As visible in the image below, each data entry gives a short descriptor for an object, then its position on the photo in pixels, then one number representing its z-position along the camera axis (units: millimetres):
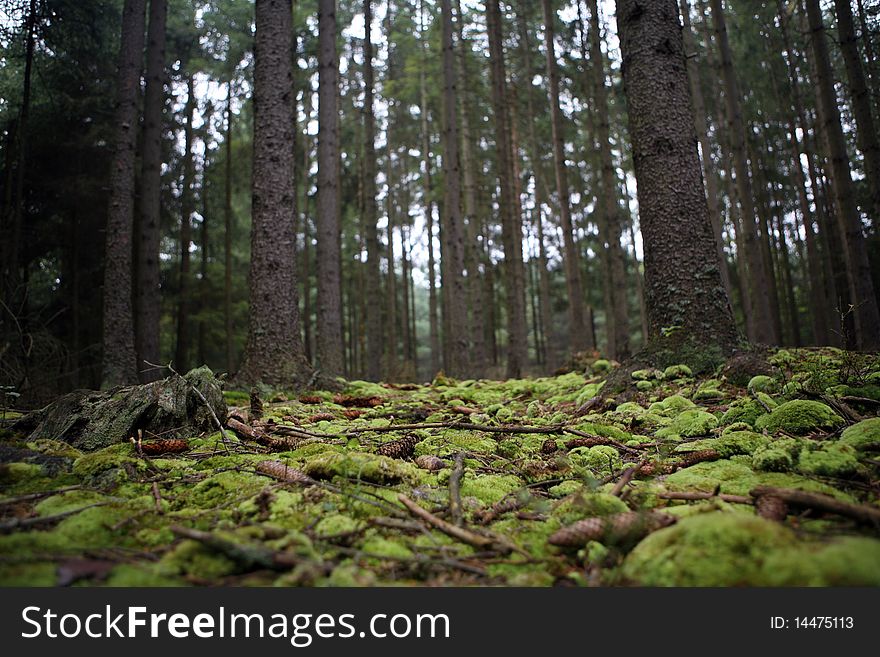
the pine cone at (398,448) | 2439
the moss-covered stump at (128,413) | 2539
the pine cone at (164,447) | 2352
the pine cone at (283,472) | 1874
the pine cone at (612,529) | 1354
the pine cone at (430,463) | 2250
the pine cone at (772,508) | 1426
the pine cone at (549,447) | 2648
